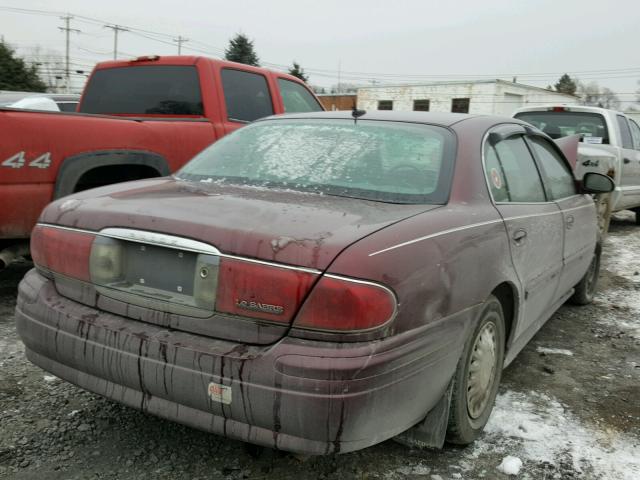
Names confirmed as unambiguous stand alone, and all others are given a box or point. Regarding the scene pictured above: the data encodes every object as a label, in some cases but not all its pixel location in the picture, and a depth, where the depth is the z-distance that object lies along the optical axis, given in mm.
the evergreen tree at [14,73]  28719
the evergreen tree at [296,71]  48216
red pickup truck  3768
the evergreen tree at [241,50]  47938
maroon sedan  1935
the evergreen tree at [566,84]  77262
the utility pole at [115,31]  62103
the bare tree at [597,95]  66125
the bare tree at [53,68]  51406
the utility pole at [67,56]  51825
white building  38544
